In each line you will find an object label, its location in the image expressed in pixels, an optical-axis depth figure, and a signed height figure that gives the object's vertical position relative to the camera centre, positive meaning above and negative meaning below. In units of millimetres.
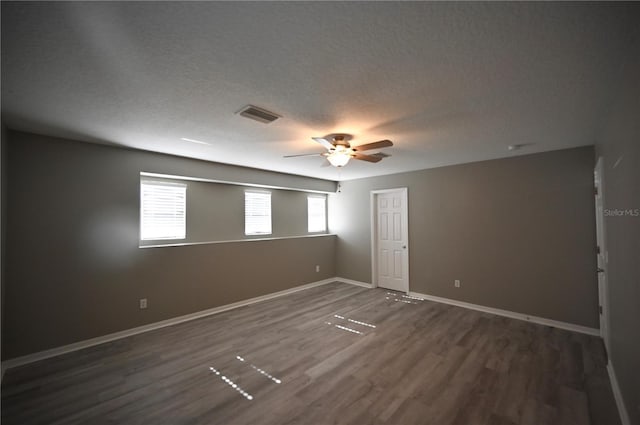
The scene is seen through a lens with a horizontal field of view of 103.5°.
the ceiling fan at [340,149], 2783 +749
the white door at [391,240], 5184 -507
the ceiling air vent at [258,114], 2203 +945
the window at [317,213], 6156 +98
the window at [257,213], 4969 +90
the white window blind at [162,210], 3717 +124
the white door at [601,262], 2599 -533
